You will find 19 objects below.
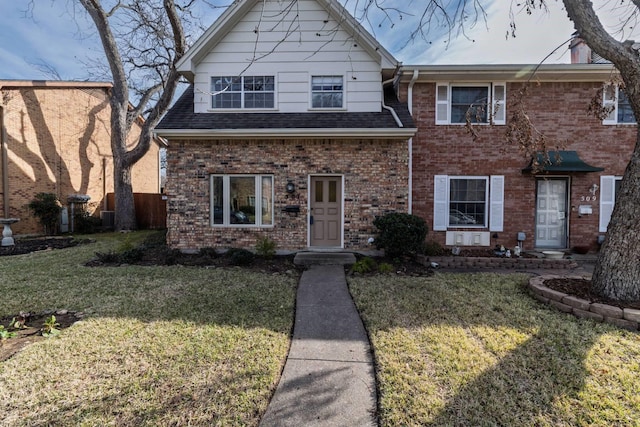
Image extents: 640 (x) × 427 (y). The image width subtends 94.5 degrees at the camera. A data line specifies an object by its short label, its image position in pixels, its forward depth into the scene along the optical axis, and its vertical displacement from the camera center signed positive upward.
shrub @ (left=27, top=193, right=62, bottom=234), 11.79 -0.27
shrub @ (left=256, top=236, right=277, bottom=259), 7.58 -1.14
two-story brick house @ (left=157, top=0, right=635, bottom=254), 8.01 +1.58
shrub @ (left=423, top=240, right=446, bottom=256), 7.89 -1.19
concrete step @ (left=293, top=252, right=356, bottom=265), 7.37 -1.37
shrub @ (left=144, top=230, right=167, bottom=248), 9.01 -1.25
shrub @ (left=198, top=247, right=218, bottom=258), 7.77 -1.30
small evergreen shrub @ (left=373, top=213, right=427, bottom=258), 7.08 -0.68
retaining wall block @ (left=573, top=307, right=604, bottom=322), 4.02 -1.51
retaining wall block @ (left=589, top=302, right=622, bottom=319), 3.91 -1.40
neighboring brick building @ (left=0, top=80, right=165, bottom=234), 11.84 +2.63
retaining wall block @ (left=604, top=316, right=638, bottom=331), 3.82 -1.53
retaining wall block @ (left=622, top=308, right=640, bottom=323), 3.81 -1.41
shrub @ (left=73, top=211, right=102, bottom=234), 13.12 -0.92
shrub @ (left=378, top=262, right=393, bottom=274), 6.55 -1.41
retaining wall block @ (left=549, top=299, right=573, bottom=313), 4.29 -1.49
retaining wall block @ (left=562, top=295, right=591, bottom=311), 4.15 -1.38
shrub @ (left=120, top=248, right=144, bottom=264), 7.38 -1.34
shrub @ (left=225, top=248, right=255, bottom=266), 7.07 -1.30
